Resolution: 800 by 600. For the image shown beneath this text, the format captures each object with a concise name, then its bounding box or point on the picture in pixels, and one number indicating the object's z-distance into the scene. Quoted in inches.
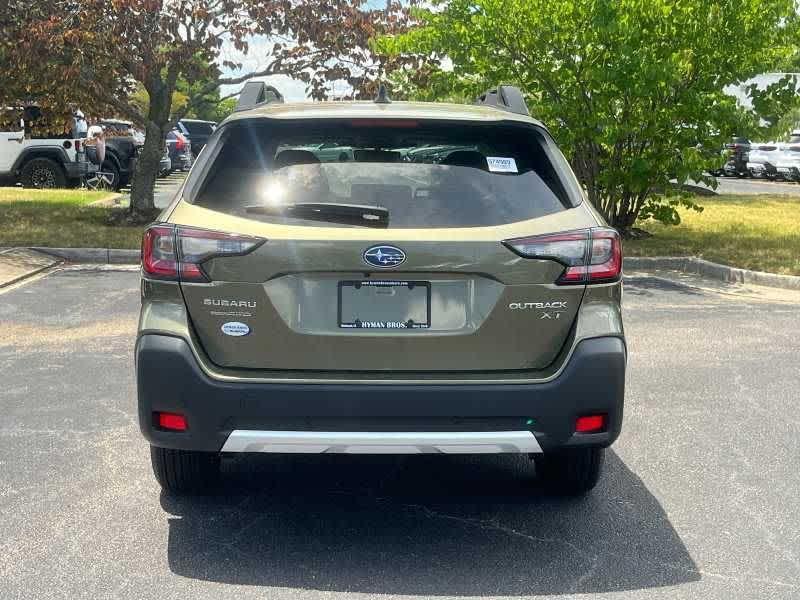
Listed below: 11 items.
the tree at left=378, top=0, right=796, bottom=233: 539.2
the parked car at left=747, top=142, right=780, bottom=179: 1547.7
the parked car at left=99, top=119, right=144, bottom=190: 1012.5
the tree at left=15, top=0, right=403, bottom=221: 599.8
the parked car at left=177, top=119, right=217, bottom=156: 1606.8
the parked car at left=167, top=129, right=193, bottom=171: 1291.8
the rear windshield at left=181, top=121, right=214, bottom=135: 1636.3
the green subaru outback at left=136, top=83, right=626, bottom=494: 152.3
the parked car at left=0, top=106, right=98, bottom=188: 920.3
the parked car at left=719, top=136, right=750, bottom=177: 1636.3
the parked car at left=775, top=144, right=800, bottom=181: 1505.9
